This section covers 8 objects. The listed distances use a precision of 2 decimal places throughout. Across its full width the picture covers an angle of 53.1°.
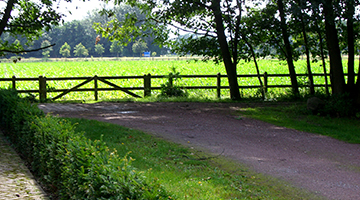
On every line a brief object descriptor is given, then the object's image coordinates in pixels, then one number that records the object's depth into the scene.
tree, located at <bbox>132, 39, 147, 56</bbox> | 109.50
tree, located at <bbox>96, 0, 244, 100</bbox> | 16.56
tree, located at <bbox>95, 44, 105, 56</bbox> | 112.19
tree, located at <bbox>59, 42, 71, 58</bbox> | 109.88
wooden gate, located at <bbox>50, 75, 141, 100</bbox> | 17.16
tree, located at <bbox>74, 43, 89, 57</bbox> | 109.51
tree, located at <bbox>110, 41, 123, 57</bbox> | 112.19
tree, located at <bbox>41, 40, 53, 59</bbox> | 108.19
